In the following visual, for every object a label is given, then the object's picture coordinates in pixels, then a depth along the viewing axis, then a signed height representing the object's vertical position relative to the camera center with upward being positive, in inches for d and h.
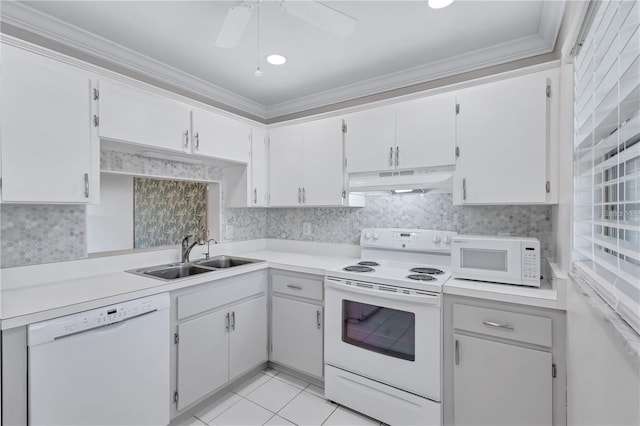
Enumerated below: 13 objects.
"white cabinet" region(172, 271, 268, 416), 77.1 -34.1
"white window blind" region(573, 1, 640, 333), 29.0 +8.2
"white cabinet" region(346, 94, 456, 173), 84.0 +23.2
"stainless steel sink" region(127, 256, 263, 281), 90.7 -17.2
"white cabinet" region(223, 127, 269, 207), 114.4 +13.5
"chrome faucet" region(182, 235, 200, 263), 101.3 -11.7
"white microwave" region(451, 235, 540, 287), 68.8 -11.0
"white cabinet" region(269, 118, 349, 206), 103.3 +17.9
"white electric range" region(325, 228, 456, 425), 71.4 -31.4
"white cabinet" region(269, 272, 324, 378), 91.7 -34.0
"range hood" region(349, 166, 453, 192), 84.2 +9.9
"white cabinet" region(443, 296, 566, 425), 60.9 -32.0
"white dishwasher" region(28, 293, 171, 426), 54.7 -30.5
